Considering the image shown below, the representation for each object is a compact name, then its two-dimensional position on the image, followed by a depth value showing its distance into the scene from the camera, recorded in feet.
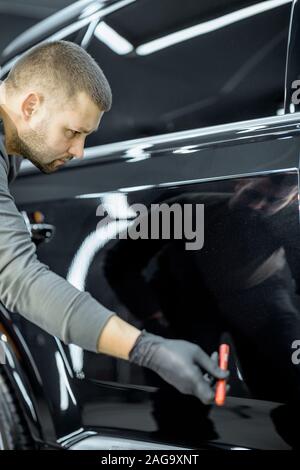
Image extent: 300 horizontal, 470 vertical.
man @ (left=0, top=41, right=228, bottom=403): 3.48
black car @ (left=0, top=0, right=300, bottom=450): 3.99
